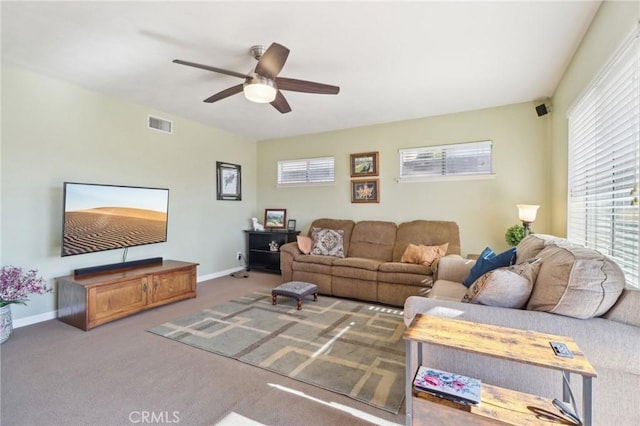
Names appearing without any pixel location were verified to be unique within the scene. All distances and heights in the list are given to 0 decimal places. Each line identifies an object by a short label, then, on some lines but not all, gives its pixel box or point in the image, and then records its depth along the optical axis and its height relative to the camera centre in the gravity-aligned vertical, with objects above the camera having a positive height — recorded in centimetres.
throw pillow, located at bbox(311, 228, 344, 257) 442 -45
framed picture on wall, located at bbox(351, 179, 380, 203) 470 +39
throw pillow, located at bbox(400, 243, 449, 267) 367 -51
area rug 200 -116
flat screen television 303 -7
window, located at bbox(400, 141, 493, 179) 403 +83
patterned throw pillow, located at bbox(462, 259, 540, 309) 158 -41
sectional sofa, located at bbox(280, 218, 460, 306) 353 -65
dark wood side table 521 -65
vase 251 -103
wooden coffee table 112 -54
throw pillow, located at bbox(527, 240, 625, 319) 132 -33
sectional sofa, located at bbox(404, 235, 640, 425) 122 -51
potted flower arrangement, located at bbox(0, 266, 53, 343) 254 -75
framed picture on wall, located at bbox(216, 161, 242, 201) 507 +58
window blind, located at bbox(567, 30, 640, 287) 158 +40
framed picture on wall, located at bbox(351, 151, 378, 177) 471 +84
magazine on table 126 -81
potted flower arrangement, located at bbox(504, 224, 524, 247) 347 -23
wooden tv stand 282 -90
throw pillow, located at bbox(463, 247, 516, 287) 230 -39
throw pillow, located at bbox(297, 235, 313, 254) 444 -49
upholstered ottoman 336 -94
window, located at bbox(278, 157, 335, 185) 518 +81
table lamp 323 +4
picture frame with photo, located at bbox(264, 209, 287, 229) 550 -10
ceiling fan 216 +113
